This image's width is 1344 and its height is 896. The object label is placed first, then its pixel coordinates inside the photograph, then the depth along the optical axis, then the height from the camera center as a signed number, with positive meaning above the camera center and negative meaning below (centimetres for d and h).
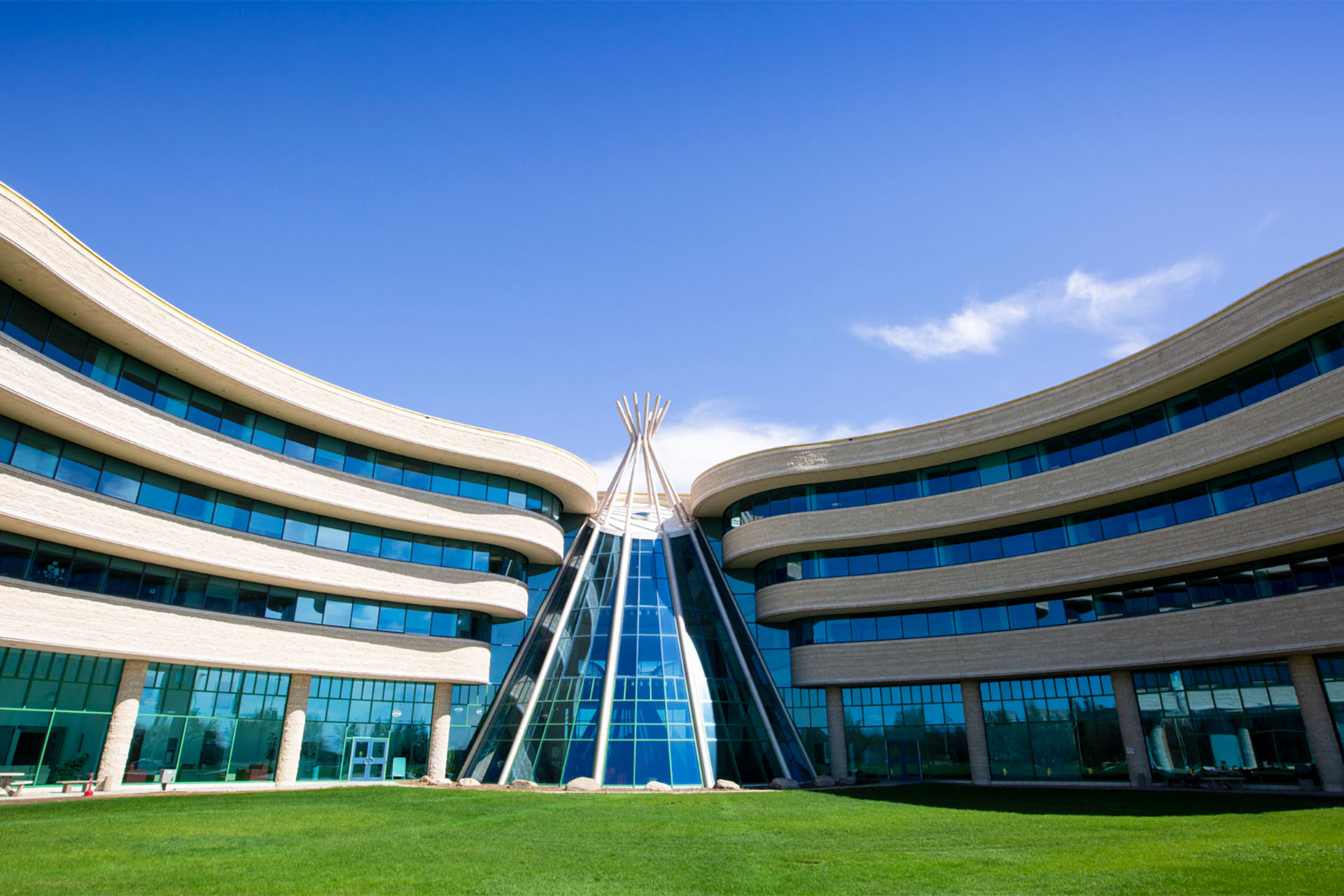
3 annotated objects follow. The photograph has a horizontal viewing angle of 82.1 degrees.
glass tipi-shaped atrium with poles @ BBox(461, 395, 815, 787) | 3092 +188
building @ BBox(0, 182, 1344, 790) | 2602 +646
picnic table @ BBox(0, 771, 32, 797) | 2470 -166
